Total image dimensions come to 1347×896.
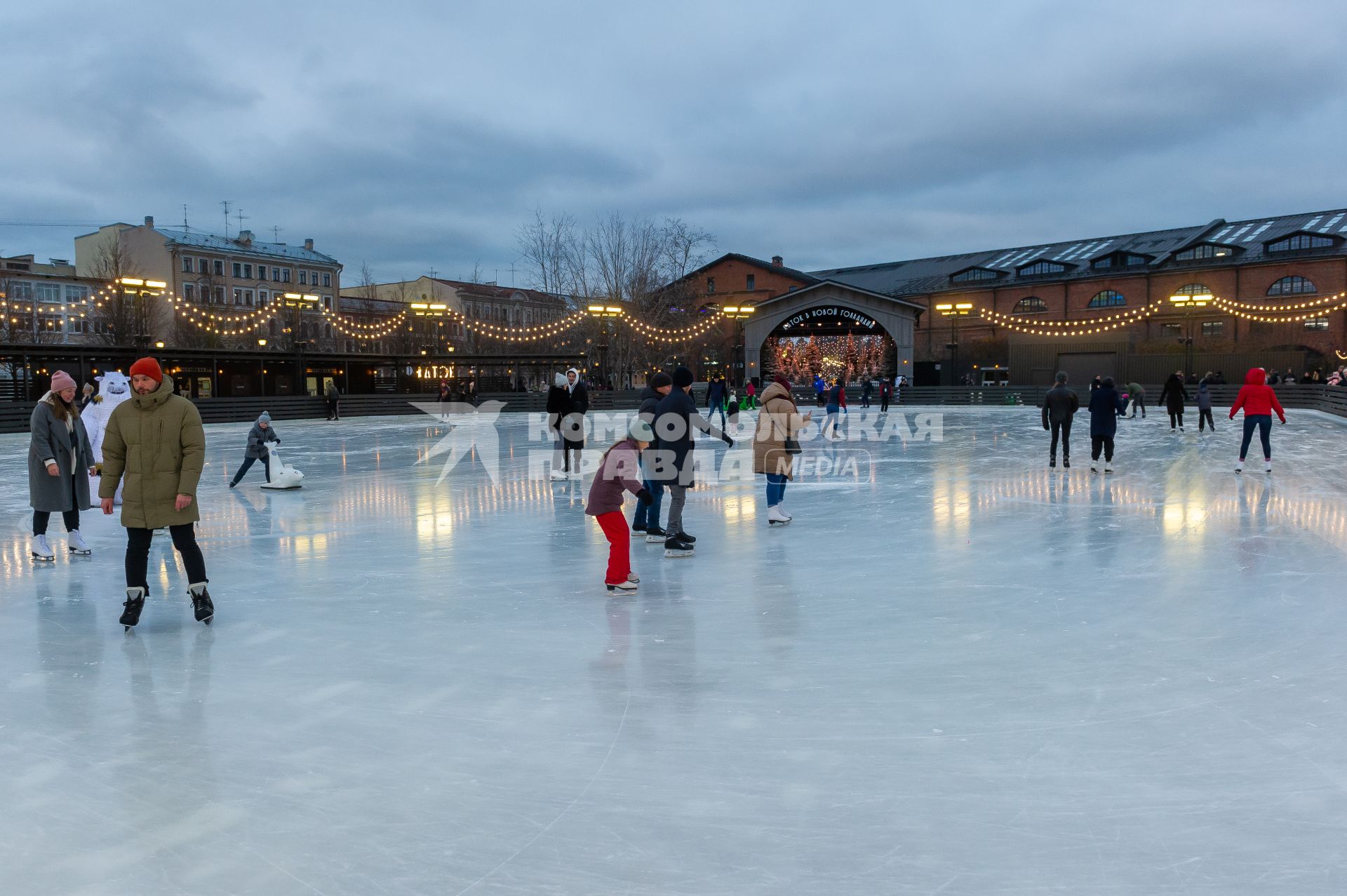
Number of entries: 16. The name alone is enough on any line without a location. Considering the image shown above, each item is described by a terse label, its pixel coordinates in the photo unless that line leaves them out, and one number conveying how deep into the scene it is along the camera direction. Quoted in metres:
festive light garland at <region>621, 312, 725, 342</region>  39.66
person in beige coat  7.84
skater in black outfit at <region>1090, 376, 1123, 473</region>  12.09
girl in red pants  5.70
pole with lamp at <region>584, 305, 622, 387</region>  33.69
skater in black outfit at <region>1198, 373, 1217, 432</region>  19.09
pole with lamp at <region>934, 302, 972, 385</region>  38.91
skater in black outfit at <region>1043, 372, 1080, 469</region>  12.89
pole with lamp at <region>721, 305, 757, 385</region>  40.00
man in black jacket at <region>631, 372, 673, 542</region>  7.08
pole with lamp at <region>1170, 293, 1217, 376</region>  34.47
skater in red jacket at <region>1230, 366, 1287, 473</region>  11.56
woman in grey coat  6.55
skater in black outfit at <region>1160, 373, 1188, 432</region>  19.92
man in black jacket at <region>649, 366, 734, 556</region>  6.86
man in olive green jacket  4.86
